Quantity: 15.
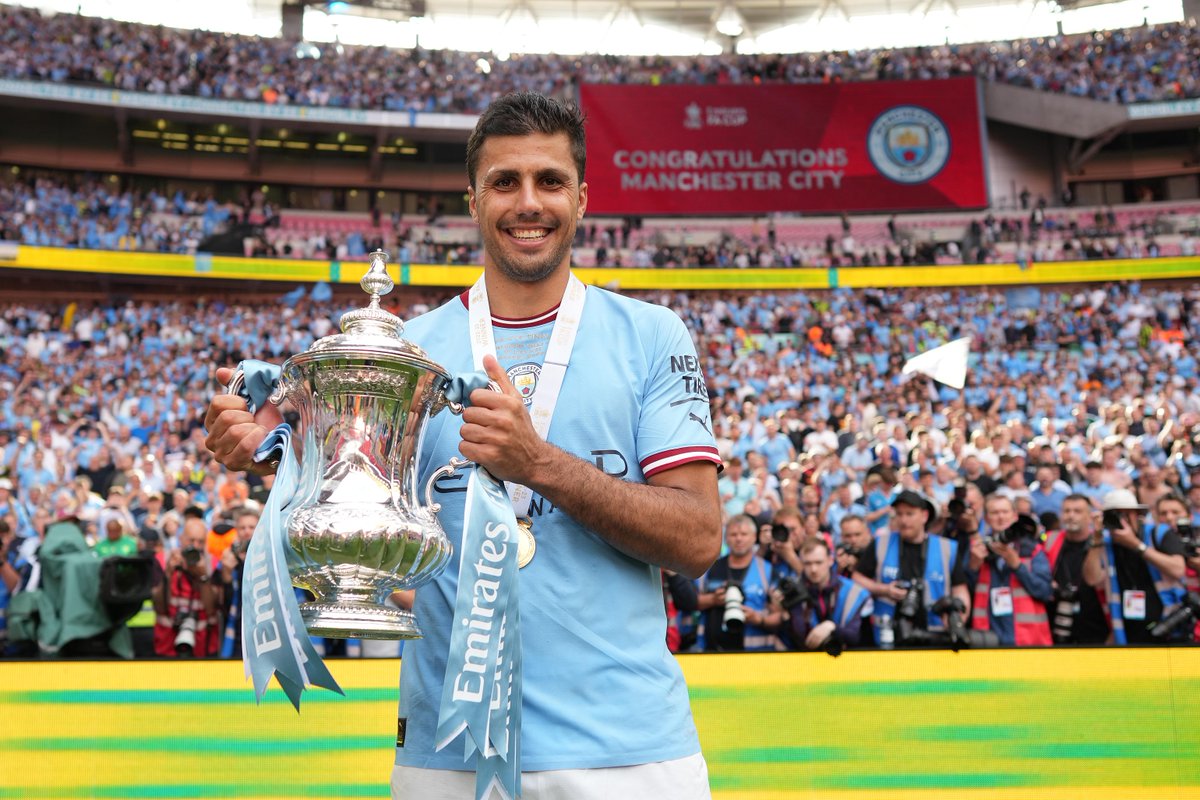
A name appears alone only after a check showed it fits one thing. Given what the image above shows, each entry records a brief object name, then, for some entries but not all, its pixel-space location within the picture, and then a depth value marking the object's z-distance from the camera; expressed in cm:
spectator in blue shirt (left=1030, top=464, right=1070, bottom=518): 858
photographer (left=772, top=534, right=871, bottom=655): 558
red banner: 3053
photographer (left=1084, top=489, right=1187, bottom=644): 586
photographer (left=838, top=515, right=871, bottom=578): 639
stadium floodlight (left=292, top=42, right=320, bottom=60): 3294
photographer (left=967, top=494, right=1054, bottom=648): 582
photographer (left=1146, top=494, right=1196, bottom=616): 591
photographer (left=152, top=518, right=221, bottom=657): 658
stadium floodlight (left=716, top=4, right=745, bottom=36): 3991
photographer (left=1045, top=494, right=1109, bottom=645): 587
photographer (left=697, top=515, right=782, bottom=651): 580
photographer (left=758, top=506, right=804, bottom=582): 637
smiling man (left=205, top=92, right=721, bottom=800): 152
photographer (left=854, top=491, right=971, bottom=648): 591
